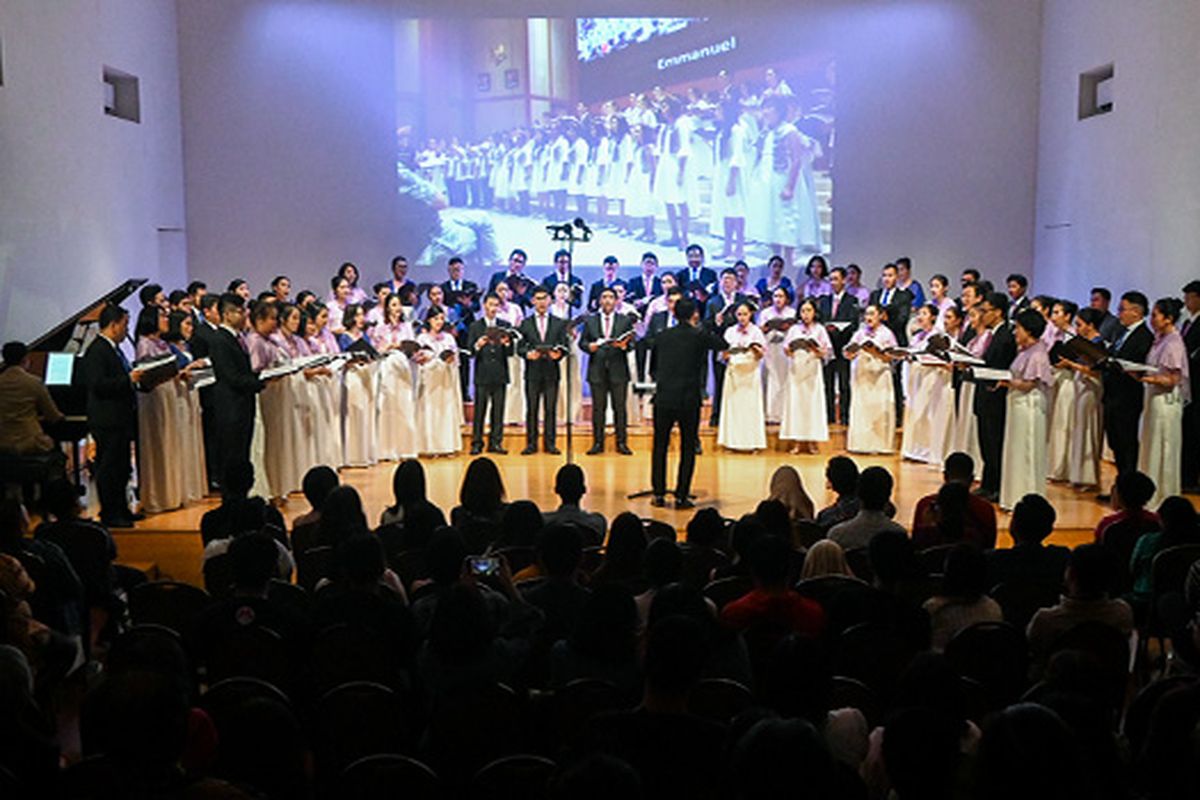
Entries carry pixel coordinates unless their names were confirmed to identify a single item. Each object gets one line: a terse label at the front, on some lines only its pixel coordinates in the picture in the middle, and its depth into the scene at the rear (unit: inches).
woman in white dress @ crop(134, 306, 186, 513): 420.8
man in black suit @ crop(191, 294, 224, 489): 451.2
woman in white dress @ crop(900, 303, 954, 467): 523.5
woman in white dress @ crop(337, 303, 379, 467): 530.0
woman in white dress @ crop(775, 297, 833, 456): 563.5
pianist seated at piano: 381.4
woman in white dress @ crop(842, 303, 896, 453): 552.7
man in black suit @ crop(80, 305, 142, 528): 394.3
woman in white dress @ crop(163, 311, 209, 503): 436.8
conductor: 431.5
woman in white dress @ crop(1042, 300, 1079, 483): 483.8
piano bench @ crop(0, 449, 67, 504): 379.4
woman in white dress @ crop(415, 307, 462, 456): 561.0
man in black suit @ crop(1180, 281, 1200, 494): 462.0
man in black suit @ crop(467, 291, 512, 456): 567.2
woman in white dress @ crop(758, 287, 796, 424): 590.6
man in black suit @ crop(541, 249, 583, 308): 603.2
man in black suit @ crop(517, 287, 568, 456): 565.9
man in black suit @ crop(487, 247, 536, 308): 634.2
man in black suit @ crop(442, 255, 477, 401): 621.3
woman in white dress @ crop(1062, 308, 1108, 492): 468.4
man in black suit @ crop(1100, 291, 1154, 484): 450.3
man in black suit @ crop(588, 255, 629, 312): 631.8
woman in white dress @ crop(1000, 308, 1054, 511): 410.0
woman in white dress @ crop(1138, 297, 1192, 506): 435.5
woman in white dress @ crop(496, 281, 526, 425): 603.9
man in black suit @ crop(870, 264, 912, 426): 606.2
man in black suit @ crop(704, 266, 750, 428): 598.5
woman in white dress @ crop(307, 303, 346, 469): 498.3
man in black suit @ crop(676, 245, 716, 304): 628.1
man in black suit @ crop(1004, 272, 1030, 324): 574.2
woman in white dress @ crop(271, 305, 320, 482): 447.5
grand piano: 412.2
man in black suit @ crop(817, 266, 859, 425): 613.9
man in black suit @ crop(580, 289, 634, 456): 567.2
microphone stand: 451.2
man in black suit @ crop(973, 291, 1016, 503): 433.4
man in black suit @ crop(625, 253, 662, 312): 659.4
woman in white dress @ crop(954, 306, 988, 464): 482.0
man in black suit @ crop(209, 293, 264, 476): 401.1
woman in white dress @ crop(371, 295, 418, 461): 553.0
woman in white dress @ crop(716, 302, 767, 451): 561.3
